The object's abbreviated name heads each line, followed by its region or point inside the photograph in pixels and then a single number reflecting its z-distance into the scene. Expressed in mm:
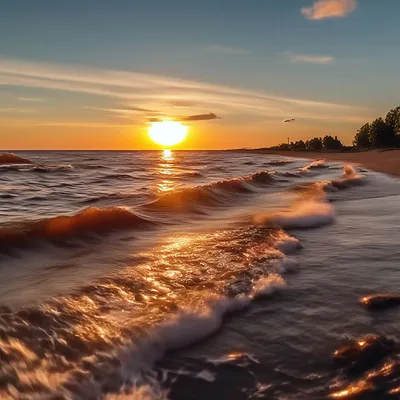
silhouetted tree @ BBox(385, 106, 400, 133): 81362
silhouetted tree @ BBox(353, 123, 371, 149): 98750
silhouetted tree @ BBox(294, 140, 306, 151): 142900
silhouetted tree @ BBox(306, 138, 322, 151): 130400
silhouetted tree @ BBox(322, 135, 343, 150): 119162
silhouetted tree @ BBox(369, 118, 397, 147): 81312
